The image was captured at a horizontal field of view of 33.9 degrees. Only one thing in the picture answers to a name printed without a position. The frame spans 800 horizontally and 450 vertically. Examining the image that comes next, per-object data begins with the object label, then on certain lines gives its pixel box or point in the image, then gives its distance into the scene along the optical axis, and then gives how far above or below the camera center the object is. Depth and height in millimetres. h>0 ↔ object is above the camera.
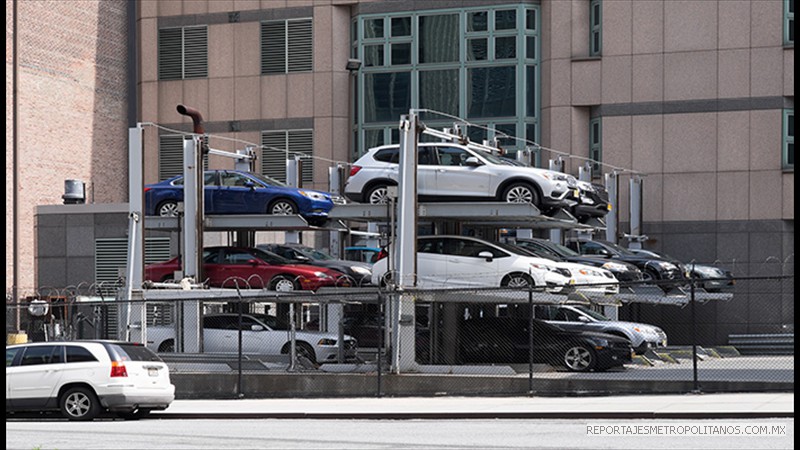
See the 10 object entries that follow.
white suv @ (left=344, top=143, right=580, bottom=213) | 28047 +794
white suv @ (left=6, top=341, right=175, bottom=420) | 20391 -2559
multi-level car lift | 26234 -166
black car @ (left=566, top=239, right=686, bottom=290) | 33094 -1123
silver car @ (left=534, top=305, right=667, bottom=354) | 28828 -2344
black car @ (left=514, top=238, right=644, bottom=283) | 30344 -980
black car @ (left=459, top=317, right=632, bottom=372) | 26188 -2638
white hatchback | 26719 -1054
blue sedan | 30250 +452
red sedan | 28781 -1234
